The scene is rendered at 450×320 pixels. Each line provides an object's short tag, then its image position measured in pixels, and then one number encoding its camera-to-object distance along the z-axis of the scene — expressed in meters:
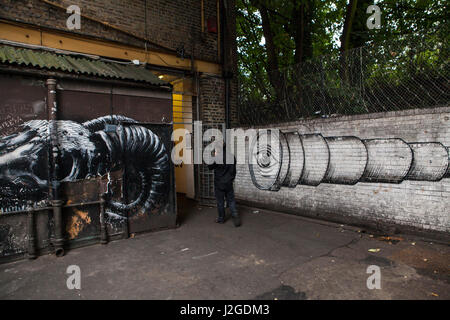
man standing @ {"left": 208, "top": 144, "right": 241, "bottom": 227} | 6.95
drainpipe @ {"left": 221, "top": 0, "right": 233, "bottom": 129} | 9.37
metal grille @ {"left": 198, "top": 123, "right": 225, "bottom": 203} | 9.16
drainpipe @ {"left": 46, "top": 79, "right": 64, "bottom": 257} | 5.13
